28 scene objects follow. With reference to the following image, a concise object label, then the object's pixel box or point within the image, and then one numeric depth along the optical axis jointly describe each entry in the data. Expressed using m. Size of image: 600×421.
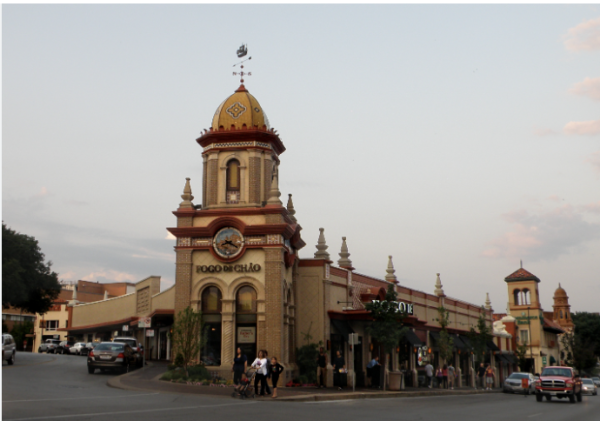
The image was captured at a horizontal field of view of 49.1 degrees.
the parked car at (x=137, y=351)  34.03
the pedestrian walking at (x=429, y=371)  41.38
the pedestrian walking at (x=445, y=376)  43.56
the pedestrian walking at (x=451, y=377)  44.64
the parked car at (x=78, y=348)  52.09
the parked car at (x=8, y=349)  32.16
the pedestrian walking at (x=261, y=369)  22.77
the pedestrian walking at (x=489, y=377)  47.83
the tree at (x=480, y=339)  51.09
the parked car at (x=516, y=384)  41.22
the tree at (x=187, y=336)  27.41
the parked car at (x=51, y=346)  56.00
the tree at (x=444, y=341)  45.29
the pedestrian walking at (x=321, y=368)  29.42
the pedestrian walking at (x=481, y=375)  50.72
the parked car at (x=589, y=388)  47.63
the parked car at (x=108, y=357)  30.12
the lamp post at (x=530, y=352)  75.59
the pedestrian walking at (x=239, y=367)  23.16
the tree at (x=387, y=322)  31.98
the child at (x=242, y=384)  22.27
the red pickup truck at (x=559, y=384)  30.25
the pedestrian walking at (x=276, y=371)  23.51
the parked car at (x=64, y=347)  54.41
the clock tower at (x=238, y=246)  29.19
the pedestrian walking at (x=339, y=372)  30.34
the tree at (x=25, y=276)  39.72
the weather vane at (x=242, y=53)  34.28
